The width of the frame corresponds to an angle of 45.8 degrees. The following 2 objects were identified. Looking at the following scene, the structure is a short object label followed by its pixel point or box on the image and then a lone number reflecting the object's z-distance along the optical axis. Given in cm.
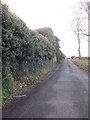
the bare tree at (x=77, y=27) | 2541
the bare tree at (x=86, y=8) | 1604
